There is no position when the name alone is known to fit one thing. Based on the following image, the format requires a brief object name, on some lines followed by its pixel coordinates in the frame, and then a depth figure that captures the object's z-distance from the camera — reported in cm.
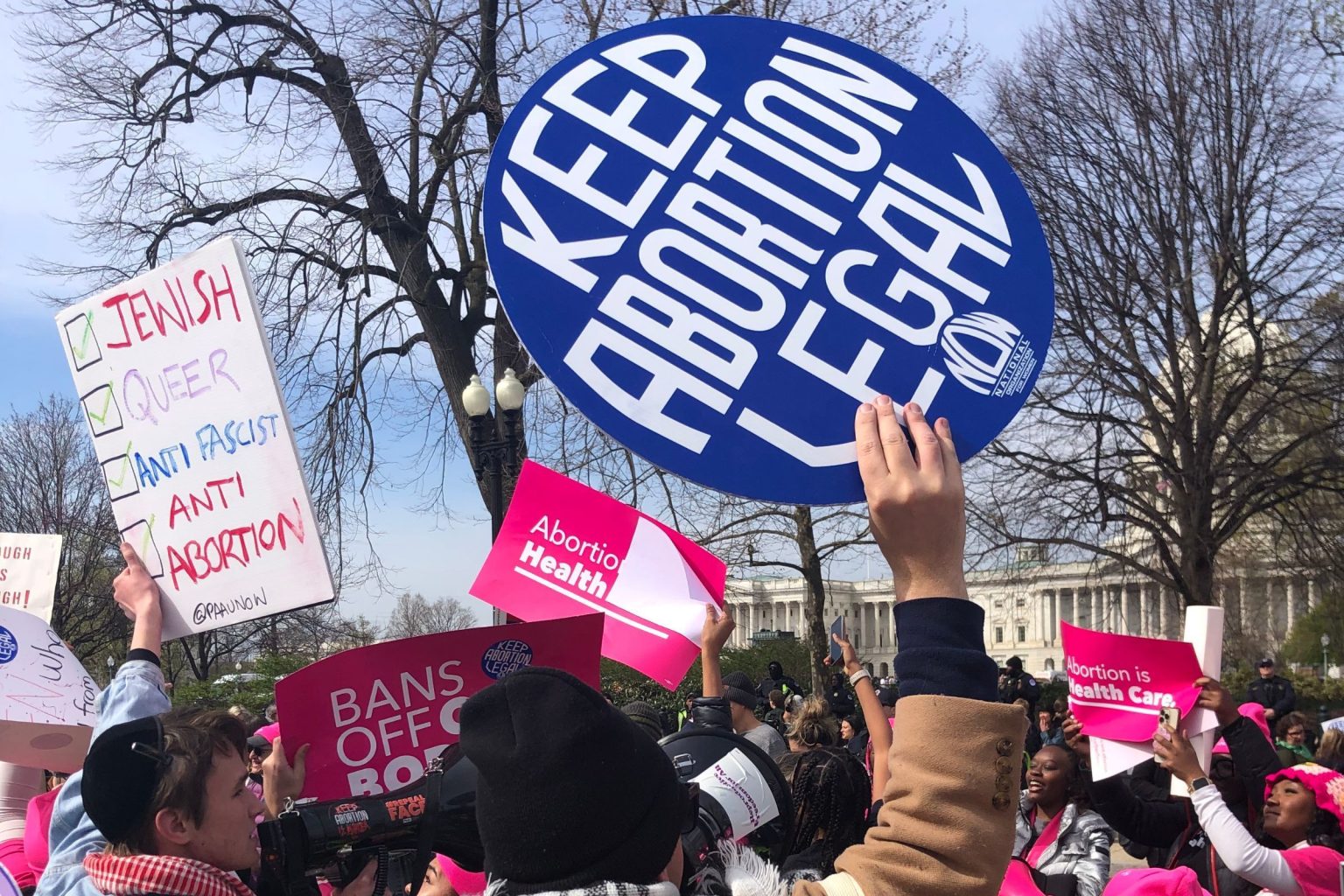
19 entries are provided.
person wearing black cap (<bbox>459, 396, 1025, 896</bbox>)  144
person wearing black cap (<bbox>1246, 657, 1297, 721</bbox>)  1459
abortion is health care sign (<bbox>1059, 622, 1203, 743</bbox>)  509
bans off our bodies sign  321
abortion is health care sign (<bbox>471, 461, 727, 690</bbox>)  503
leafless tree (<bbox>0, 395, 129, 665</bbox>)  3194
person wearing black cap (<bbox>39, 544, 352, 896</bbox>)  231
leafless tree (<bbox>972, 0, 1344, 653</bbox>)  2089
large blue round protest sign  180
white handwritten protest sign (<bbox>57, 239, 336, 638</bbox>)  346
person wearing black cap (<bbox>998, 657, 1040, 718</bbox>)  1472
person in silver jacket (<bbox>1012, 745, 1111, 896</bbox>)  496
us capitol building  2368
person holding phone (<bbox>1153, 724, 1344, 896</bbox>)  421
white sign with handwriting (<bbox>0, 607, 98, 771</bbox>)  389
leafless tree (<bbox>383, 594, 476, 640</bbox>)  5672
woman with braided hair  413
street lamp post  1157
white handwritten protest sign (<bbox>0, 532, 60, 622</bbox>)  645
